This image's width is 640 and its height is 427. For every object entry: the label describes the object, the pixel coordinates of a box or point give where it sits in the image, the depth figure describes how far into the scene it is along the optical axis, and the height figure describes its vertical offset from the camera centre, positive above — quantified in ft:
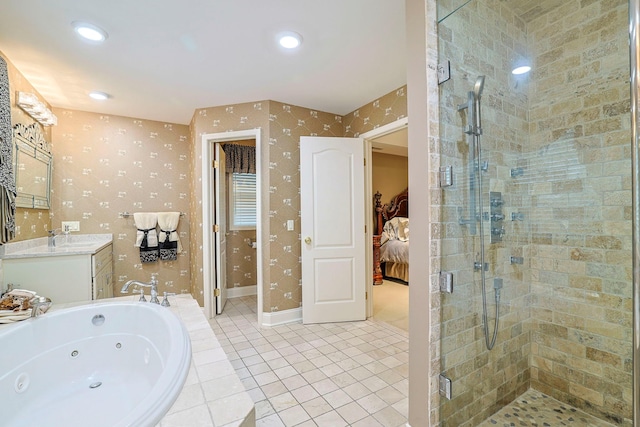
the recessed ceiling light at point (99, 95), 9.62 +4.24
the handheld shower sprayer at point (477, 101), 5.17 +2.04
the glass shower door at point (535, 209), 4.86 +0.05
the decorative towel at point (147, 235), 11.70 -0.74
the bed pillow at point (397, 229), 16.36 -0.89
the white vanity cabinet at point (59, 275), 7.31 -1.51
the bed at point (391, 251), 15.94 -2.14
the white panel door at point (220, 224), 11.26 -0.31
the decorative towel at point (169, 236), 12.09 -0.81
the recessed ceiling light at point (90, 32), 6.17 +4.19
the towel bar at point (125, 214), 11.79 +0.16
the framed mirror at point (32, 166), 8.06 +1.66
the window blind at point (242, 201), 14.37 +0.77
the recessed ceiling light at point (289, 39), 6.58 +4.19
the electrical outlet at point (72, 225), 10.80 -0.24
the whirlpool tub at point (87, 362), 5.03 -2.91
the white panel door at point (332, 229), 10.36 -0.51
